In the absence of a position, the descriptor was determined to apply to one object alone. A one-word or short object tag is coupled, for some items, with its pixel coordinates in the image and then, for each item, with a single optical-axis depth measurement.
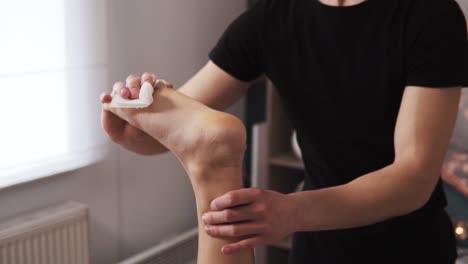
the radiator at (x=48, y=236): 1.78
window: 1.78
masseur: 0.93
